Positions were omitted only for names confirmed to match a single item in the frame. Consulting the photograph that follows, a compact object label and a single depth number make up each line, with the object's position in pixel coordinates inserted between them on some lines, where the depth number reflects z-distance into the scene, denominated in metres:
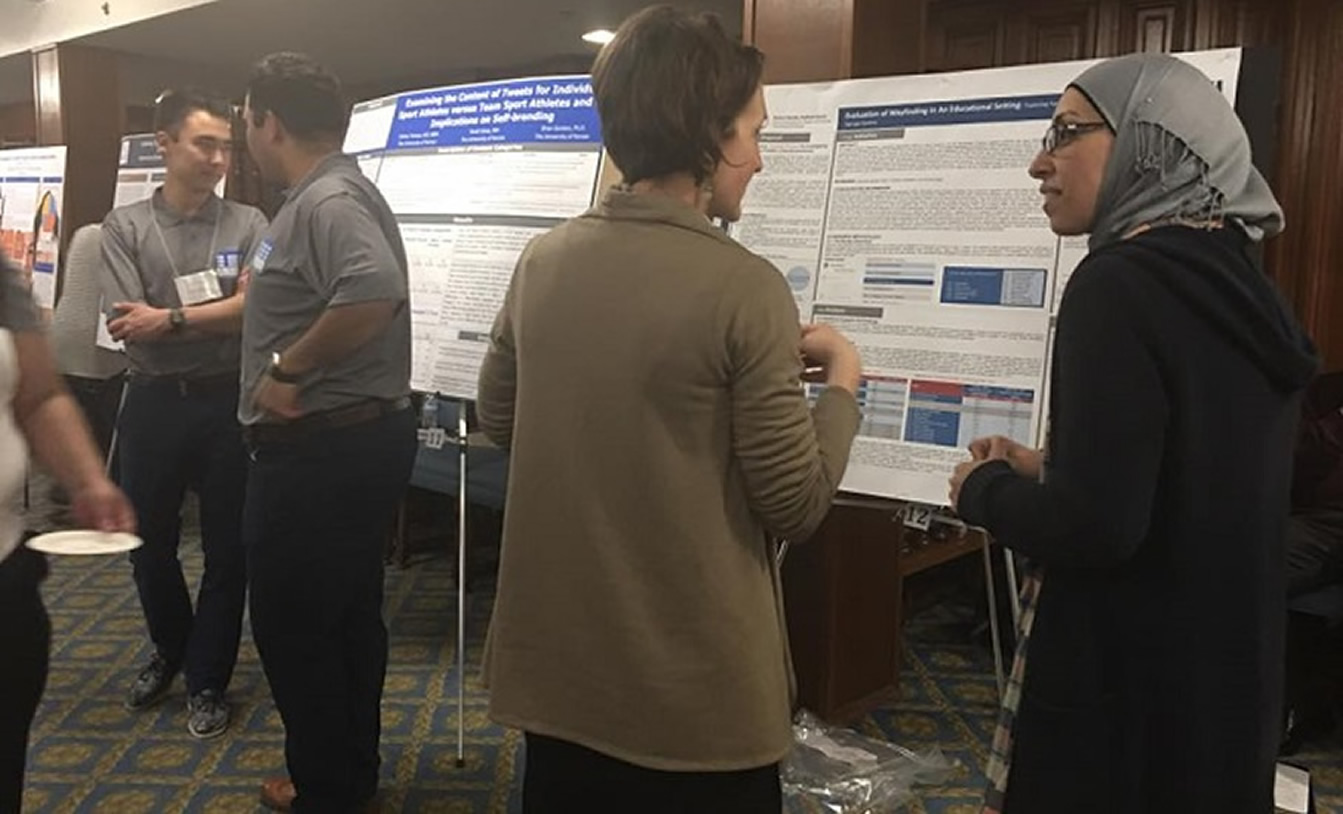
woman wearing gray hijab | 1.12
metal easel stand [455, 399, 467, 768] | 2.53
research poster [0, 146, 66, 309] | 4.85
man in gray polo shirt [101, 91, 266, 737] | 2.74
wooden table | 2.82
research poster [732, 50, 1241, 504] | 1.84
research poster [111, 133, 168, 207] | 4.47
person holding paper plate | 1.25
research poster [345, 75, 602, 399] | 2.53
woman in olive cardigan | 1.13
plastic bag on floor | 2.50
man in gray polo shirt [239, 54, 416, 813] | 2.00
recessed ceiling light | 5.46
